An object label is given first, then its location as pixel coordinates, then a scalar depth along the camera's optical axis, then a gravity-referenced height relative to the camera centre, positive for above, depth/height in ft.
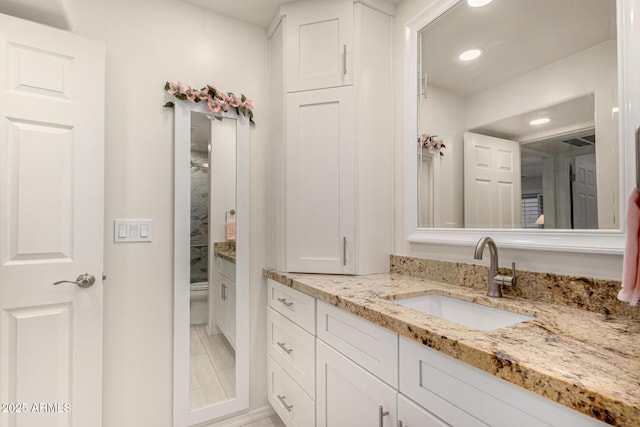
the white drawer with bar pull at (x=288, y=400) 4.51 -2.98
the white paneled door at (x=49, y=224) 4.09 -0.06
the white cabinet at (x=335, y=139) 5.37 +1.44
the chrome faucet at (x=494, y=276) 3.66 -0.70
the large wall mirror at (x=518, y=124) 3.14 +1.21
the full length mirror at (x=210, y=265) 5.39 -0.85
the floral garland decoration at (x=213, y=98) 5.34 +2.24
